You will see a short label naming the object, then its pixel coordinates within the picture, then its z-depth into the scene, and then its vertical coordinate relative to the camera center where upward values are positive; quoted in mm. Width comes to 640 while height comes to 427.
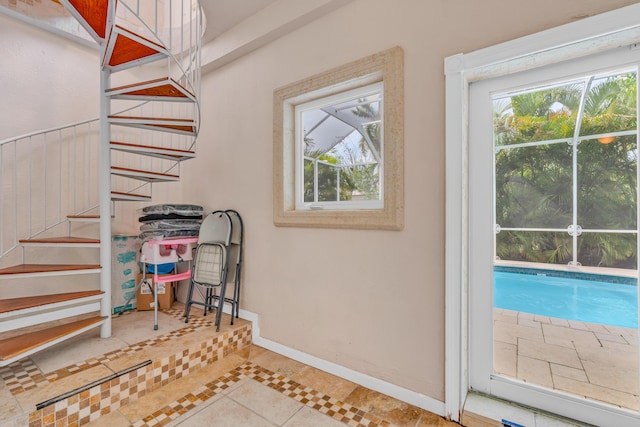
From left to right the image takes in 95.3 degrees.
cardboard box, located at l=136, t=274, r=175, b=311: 3002 -866
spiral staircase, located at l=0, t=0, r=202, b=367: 1882 +501
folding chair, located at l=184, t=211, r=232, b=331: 2533 -399
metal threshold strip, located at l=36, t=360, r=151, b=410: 1509 -980
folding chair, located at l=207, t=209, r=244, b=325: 2652 -450
